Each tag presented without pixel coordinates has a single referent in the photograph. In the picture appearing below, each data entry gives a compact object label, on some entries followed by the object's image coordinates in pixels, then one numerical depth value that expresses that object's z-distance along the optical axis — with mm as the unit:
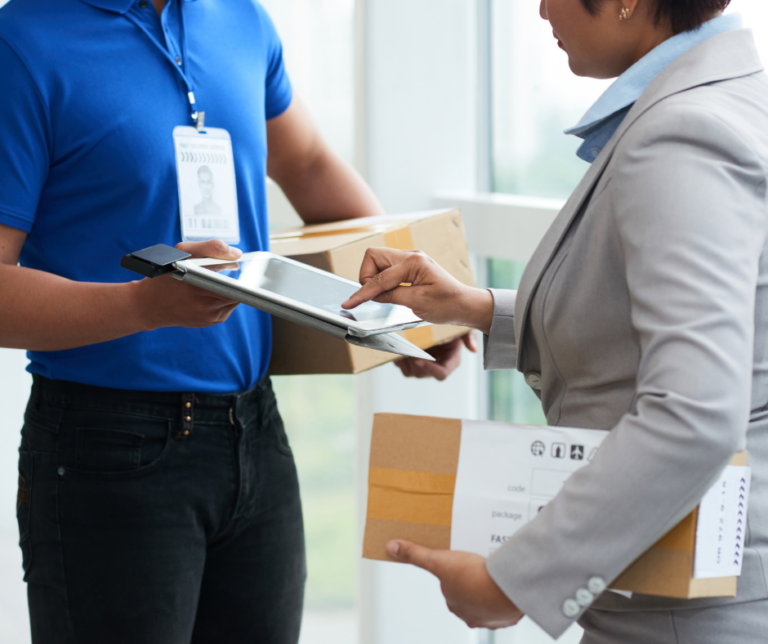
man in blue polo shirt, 3174
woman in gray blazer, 2732
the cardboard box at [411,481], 2876
